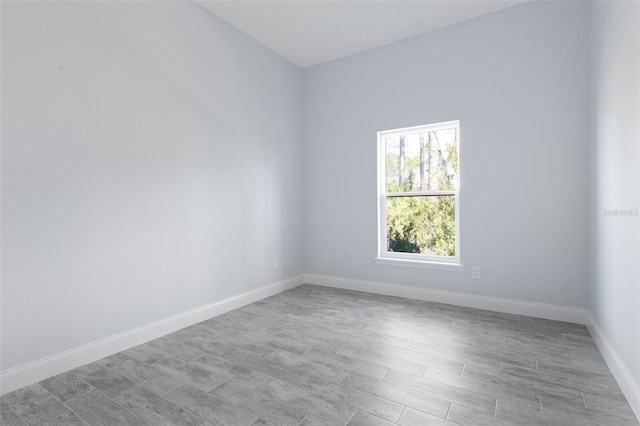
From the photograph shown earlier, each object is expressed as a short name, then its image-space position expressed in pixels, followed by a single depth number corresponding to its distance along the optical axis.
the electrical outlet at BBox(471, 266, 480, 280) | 3.36
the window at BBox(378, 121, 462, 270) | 3.60
